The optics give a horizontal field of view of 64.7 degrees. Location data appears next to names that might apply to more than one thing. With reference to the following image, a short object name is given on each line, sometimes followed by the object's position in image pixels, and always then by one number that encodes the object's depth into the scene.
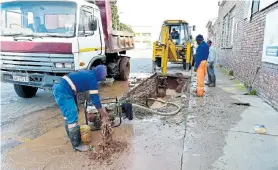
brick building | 5.22
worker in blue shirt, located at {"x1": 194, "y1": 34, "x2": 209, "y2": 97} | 6.37
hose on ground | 4.77
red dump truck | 5.27
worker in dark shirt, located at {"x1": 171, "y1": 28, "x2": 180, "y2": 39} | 13.36
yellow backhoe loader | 11.71
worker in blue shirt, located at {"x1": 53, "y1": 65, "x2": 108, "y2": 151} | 3.34
